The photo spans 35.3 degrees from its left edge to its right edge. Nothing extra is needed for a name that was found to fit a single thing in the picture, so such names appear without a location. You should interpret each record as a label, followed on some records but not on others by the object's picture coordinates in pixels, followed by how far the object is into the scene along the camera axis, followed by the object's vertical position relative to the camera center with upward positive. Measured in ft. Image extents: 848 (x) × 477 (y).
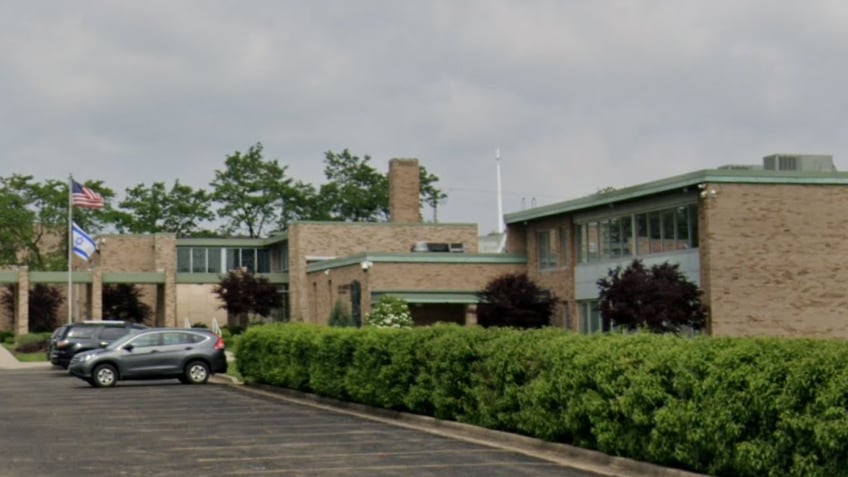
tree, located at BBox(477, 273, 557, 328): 151.43 +2.21
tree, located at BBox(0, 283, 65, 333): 246.68 +4.99
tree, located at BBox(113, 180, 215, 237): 304.09 +28.12
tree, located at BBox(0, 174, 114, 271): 277.44 +24.06
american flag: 194.70 +19.90
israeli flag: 203.62 +13.86
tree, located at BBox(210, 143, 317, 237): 309.01 +31.74
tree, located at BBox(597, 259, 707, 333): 118.83 +1.89
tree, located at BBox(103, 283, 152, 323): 240.94 +5.29
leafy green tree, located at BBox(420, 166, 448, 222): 334.85 +33.70
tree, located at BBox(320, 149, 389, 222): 320.09 +33.07
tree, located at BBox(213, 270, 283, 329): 223.51 +6.06
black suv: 140.97 -0.40
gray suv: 112.88 -2.29
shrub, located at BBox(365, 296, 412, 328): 151.94 +1.42
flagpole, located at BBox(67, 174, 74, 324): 197.06 +15.01
